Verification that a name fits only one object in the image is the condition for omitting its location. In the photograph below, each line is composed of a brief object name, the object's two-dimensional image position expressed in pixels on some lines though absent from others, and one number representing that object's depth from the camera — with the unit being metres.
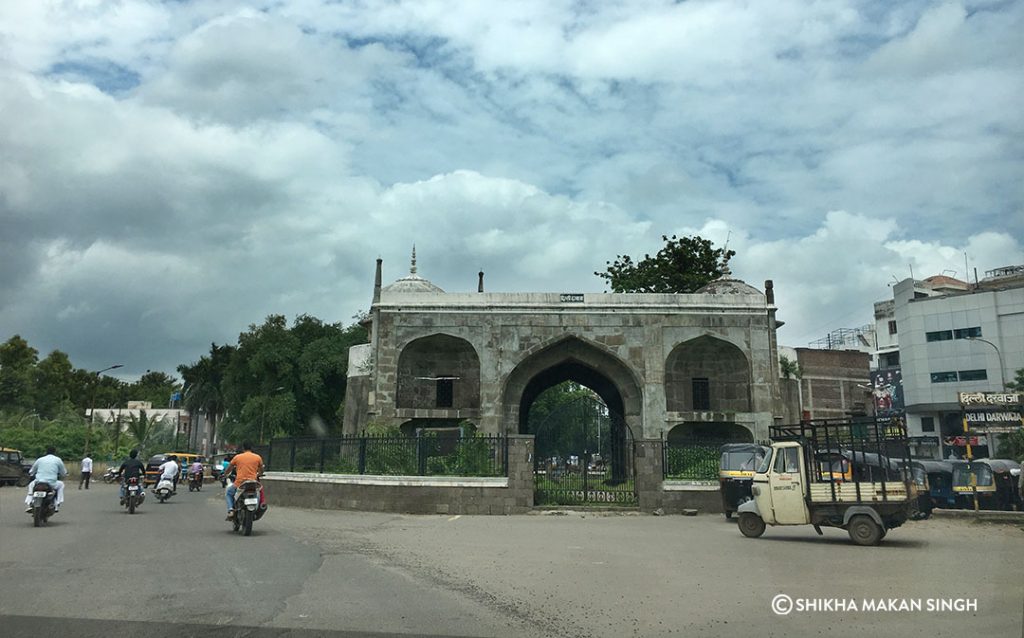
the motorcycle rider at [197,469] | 27.60
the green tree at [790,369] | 36.35
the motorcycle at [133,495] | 15.41
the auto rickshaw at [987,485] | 17.23
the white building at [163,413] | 69.09
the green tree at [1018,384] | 33.21
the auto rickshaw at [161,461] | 20.85
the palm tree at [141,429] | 49.81
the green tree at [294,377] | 38.75
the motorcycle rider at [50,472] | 12.38
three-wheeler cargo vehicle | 10.82
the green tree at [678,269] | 37.94
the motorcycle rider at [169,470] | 19.08
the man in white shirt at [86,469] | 26.10
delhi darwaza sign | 17.11
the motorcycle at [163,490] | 18.94
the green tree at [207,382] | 54.41
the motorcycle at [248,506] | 11.10
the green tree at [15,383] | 51.91
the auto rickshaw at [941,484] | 17.53
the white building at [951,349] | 42.75
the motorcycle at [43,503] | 12.16
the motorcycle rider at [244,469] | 11.27
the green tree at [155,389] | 87.44
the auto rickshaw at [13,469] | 27.94
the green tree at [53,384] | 54.38
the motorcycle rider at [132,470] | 15.73
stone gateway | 25.55
